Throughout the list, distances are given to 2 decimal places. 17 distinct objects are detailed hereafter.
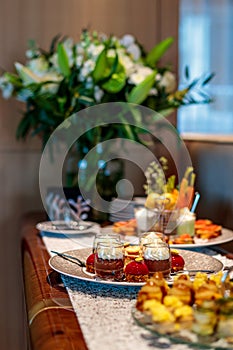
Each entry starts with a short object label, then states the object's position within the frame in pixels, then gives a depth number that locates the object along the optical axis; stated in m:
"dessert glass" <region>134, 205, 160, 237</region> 2.23
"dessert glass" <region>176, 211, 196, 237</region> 2.21
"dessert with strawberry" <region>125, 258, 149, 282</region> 1.66
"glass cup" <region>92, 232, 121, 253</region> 1.74
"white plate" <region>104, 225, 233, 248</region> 2.07
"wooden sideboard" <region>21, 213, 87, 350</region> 1.37
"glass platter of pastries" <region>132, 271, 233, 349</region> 1.31
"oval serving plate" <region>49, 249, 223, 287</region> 1.68
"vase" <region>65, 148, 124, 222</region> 2.68
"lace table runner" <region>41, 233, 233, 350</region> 1.33
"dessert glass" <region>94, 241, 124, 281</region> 1.68
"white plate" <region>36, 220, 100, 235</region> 2.35
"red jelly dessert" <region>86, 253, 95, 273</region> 1.75
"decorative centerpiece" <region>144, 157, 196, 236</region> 2.22
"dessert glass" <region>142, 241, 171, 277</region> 1.66
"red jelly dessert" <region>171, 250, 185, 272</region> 1.76
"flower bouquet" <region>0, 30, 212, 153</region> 2.57
